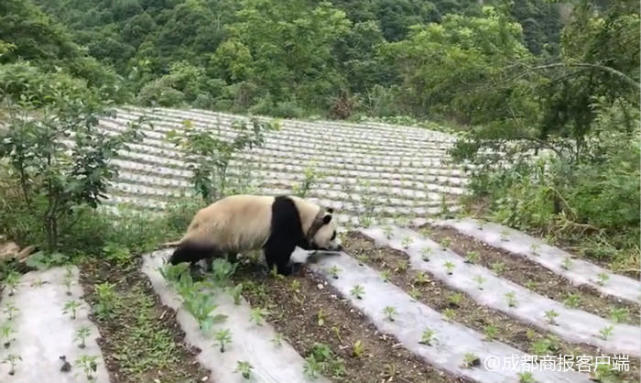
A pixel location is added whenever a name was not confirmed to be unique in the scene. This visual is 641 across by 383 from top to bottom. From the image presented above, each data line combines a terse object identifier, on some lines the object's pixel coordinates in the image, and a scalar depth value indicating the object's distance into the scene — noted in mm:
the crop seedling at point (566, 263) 4734
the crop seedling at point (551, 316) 3922
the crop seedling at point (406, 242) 5156
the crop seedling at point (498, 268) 4715
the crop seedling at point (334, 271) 4598
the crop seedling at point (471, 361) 3432
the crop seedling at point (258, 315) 3883
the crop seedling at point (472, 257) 4879
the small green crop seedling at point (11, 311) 3977
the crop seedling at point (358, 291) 4258
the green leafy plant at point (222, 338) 3598
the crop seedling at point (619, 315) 3924
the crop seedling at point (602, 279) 4473
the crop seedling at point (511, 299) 4160
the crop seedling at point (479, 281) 4453
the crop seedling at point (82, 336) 3685
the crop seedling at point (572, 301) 4141
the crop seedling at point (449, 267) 4676
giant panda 4539
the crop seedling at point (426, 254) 4895
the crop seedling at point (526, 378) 3246
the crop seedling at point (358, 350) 3574
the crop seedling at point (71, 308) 3995
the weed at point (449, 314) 3988
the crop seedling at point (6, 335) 3662
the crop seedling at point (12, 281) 4324
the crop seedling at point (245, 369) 3318
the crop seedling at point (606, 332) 3699
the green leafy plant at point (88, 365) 3381
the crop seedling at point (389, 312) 3973
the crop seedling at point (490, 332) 3741
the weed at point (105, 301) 4059
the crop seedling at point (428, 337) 3672
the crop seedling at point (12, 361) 3428
